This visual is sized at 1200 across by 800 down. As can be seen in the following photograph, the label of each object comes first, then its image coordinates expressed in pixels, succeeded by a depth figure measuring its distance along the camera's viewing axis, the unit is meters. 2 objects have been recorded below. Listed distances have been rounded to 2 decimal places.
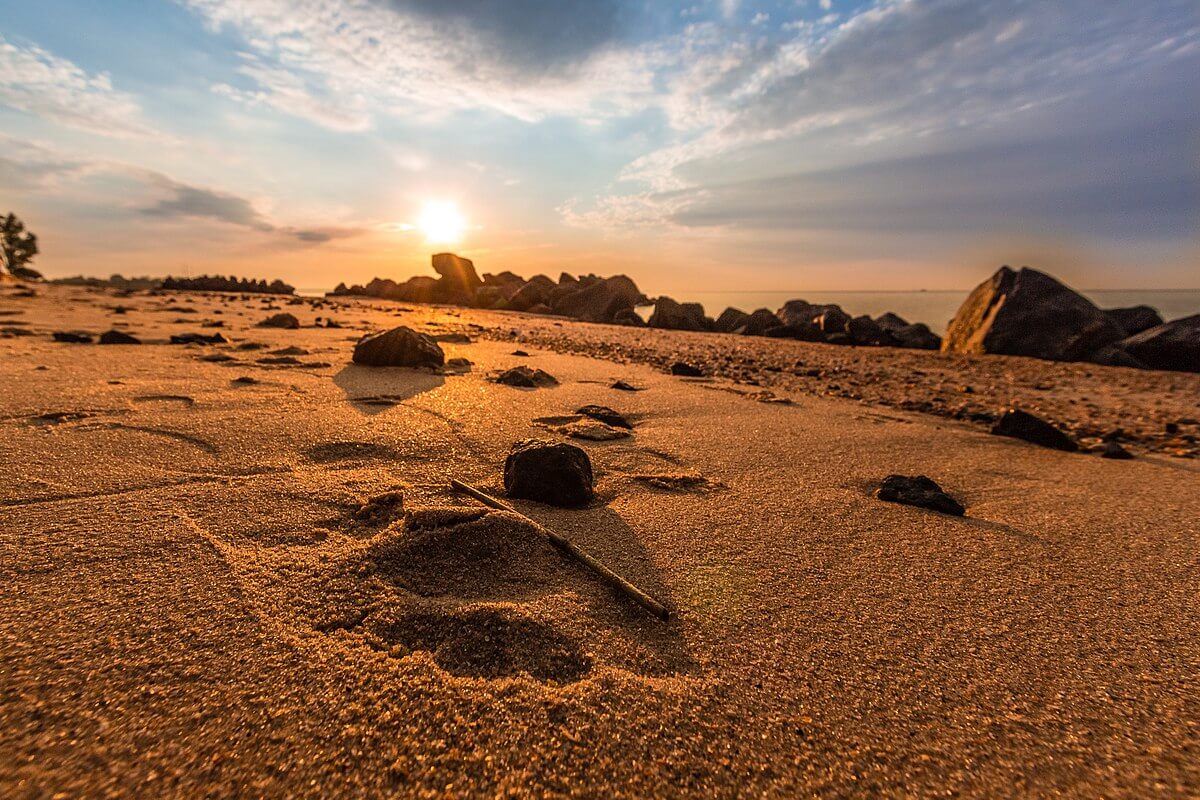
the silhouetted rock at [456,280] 26.56
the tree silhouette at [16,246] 31.81
